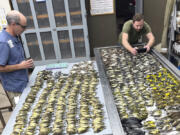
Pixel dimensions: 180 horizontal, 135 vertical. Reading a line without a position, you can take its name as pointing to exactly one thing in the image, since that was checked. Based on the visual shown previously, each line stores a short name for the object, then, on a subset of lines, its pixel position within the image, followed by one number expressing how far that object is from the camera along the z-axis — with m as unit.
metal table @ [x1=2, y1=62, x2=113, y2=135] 1.54
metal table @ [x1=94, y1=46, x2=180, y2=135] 1.47
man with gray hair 2.21
